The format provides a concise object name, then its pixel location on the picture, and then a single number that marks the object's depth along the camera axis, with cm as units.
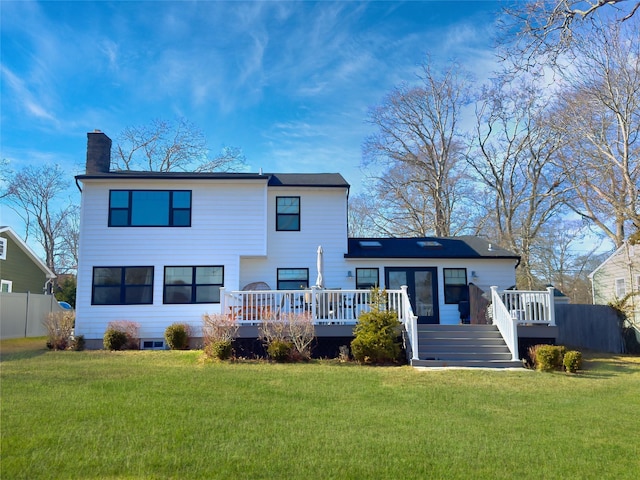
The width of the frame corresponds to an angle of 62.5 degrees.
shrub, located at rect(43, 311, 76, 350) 1495
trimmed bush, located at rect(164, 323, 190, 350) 1474
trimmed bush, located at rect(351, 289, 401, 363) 1196
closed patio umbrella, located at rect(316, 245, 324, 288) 1422
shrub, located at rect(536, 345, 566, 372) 1159
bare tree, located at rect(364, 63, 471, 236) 2959
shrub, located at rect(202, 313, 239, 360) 1193
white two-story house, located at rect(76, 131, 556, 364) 1585
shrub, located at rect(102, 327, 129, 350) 1455
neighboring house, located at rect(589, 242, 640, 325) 1919
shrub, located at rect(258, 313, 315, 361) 1223
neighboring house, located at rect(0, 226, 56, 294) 2115
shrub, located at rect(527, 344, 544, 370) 1219
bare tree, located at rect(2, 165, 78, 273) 3444
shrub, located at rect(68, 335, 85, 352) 1474
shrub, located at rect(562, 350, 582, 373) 1141
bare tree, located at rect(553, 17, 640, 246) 1762
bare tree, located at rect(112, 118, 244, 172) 3328
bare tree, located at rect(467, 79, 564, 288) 2739
